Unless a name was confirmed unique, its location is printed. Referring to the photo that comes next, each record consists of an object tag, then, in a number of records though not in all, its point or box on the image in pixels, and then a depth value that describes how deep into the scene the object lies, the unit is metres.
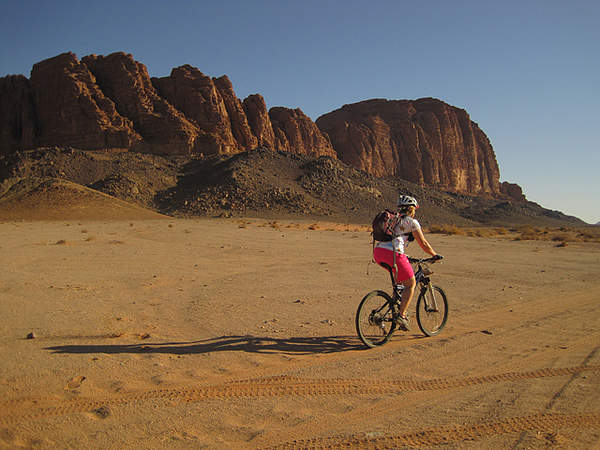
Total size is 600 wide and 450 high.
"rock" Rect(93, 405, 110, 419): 3.74
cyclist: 5.66
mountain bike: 5.77
